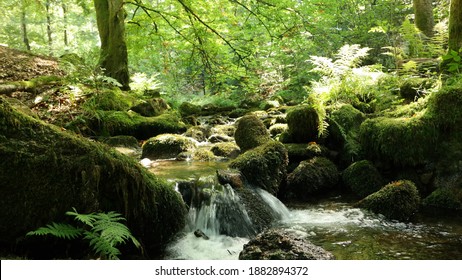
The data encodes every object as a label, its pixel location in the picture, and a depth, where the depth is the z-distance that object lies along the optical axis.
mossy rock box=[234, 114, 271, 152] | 6.79
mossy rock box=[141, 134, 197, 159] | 7.08
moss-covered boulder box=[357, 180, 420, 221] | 4.77
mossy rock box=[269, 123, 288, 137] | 8.41
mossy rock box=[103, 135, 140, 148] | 7.27
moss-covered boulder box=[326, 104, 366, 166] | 6.64
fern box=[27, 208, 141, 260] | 2.48
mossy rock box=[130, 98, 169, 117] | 9.27
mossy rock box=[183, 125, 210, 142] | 8.86
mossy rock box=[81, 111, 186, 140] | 7.67
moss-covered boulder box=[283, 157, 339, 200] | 5.97
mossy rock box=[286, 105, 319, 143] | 6.95
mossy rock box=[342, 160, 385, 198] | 5.75
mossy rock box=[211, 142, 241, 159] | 7.20
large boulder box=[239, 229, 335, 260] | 3.08
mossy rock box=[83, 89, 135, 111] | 7.80
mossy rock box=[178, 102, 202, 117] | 13.75
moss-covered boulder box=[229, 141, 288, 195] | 5.46
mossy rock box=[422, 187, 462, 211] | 5.04
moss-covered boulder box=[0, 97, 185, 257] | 2.60
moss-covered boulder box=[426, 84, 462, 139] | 5.49
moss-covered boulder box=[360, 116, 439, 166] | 5.58
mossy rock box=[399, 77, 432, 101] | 6.66
